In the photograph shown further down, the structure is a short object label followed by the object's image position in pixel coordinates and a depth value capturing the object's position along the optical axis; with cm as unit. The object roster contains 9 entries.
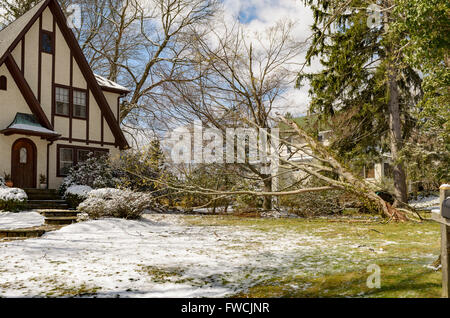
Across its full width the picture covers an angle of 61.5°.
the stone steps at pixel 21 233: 853
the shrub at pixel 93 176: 1772
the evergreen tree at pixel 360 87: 1517
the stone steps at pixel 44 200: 1616
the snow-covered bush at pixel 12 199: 1390
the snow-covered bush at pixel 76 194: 1591
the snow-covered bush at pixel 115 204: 1135
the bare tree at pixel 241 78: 1566
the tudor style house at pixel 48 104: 1752
